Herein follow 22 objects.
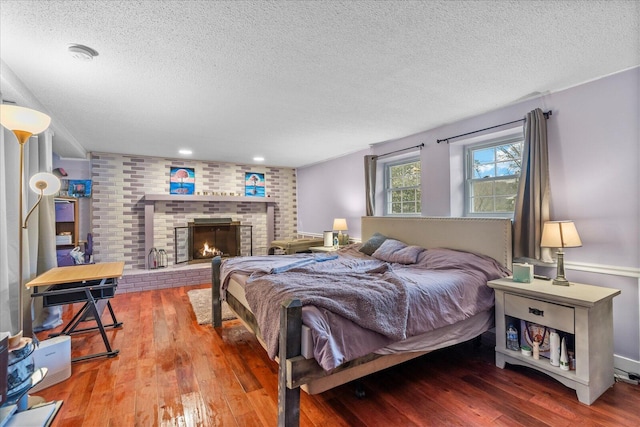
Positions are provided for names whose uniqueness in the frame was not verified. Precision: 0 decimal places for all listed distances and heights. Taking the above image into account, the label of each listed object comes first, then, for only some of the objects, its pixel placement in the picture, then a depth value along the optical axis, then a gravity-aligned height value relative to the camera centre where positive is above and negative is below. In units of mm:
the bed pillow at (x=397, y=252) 3193 -431
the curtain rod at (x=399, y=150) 3884 +880
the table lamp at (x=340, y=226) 4992 -194
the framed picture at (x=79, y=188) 4910 +498
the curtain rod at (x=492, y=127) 2619 +873
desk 2445 -609
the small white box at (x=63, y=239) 4062 -289
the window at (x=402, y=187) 4207 +392
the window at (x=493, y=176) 3125 +400
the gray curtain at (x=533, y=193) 2584 +167
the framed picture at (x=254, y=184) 6434 +685
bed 1597 -600
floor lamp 1695 +567
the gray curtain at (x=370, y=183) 4504 +471
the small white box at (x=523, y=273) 2357 -483
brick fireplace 5336 +248
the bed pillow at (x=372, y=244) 3779 -389
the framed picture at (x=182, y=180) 5691 +700
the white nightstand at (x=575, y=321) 1925 -765
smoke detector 1838 +1049
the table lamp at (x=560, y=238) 2221 -199
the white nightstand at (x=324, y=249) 4645 -543
